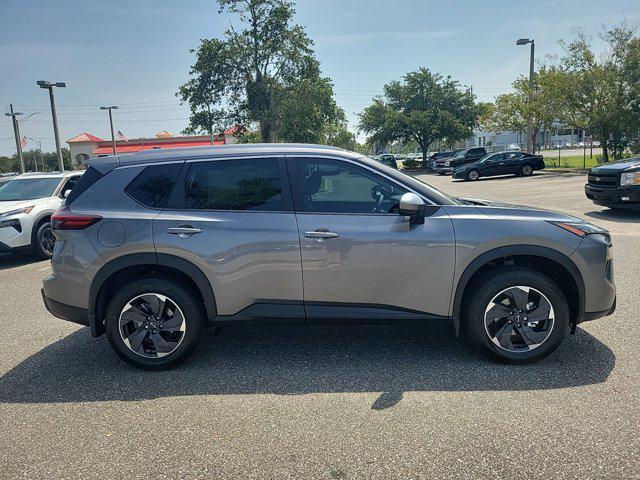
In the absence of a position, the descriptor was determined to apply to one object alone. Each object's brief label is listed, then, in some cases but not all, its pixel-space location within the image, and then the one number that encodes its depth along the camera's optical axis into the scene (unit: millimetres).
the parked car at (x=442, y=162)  36000
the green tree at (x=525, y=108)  26156
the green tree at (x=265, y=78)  35188
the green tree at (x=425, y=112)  42281
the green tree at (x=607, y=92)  23484
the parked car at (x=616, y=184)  10234
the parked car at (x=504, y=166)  27062
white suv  8297
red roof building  72250
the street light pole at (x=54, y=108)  26484
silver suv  3617
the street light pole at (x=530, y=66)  26656
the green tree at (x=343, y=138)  82725
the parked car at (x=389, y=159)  39375
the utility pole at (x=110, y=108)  42825
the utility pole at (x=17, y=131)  38844
